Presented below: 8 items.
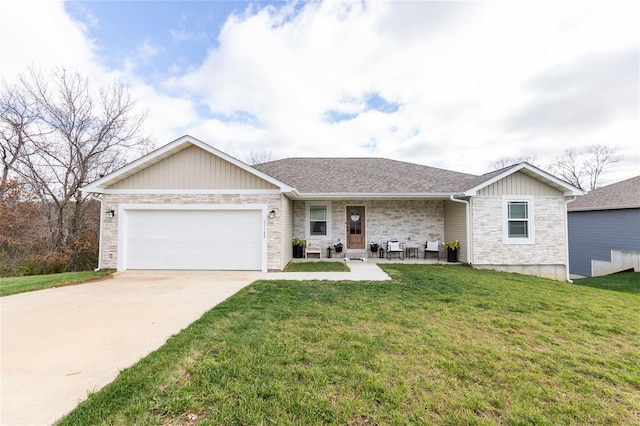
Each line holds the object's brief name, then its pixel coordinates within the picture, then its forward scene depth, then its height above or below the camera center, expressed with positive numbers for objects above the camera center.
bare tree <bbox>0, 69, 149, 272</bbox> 12.39 +4.36
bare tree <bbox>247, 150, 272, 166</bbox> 27.95 +7.09
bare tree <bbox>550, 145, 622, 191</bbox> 25.30 +5.96
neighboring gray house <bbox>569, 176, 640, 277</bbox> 12.16 -0.22
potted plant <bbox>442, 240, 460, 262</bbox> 10.86 -1.00
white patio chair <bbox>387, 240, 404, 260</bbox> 11.38 -0.97
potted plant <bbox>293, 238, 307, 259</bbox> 11.52 -1.03
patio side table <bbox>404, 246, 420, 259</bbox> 11.71 -1.17
